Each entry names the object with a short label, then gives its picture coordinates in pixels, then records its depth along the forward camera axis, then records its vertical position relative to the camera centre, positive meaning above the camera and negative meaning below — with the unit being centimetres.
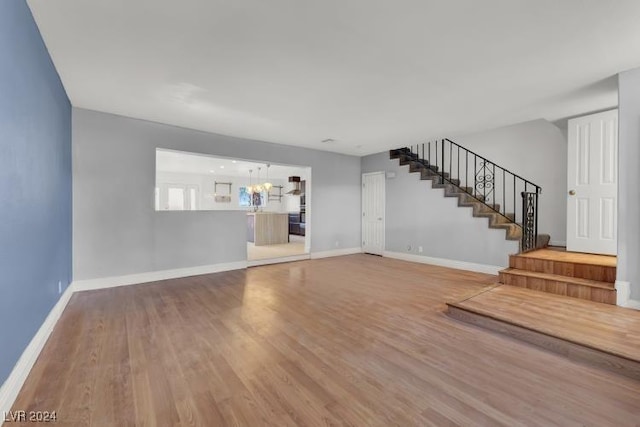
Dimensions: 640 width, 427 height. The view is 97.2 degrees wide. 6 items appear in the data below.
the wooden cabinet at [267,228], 861 -54
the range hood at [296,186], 1132 +107
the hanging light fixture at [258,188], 1055 +88
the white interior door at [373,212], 719 +0
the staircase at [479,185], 500 +62
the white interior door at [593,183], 377 +42
